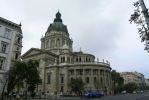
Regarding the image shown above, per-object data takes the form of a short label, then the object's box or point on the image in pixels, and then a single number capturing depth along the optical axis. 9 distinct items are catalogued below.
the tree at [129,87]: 53.87
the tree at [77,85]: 31.84
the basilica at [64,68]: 38.01
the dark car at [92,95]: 26.69
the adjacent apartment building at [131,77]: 80.97
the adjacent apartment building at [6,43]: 17.87
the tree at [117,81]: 47.91
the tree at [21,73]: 18.32
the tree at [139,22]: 5.18
